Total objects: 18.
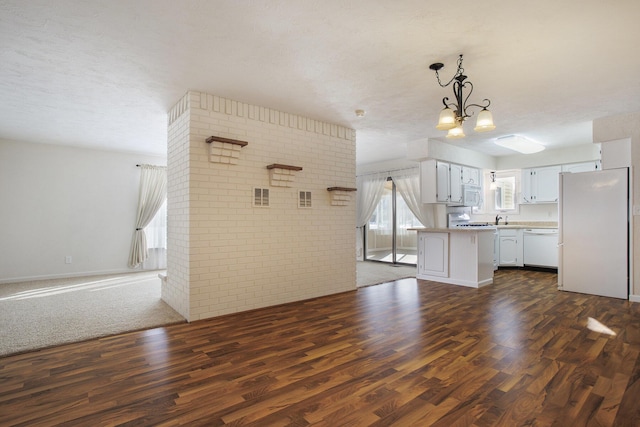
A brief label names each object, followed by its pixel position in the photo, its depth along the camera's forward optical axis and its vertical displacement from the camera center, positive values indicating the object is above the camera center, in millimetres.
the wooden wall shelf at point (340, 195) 4953 +276
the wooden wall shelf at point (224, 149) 3734 +753
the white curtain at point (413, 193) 6883 +433
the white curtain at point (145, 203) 6895 +224
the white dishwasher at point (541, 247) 6637 -733
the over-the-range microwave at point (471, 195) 6699 +371
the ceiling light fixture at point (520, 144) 5856 +1288
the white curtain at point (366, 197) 8156 +397
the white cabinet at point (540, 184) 6883 +597
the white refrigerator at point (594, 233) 4605 -316
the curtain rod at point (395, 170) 7362 +1012
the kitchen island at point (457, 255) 5375 -752
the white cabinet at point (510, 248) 7078 -786
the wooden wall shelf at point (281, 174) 4285 +521
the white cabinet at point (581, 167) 6383 +910
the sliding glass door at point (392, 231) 7805 -454
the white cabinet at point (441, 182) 6062 +579
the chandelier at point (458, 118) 2830 +831
